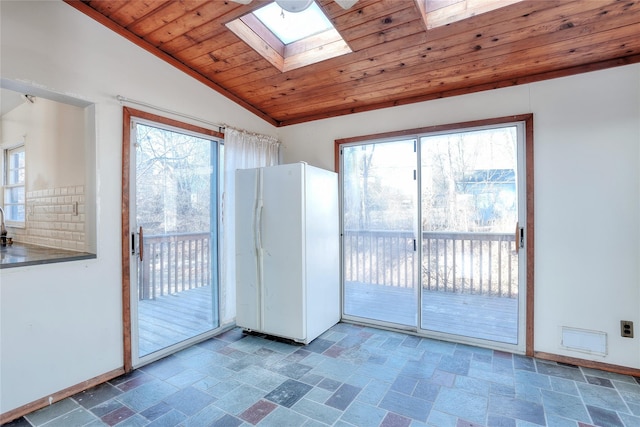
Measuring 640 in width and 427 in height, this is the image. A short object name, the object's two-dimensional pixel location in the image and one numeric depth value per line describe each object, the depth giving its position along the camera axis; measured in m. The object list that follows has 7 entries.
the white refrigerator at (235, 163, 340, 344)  2.69
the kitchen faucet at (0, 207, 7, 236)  2.84
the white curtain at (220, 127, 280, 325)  2.99
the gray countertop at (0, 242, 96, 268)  1.81
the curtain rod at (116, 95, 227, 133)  2.25
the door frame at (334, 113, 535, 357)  2.46
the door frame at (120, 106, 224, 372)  2.26
